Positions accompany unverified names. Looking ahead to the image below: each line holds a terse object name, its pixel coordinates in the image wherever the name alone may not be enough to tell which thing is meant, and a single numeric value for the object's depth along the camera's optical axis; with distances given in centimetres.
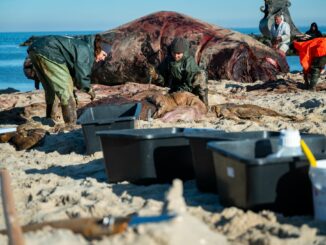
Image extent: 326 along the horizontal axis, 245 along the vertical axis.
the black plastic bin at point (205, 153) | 468
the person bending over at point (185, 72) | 908
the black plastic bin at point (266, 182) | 388
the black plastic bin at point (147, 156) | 509
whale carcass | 1394
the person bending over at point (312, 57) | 1155
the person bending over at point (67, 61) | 818
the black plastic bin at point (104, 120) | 637
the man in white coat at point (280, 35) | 1553
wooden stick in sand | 317
